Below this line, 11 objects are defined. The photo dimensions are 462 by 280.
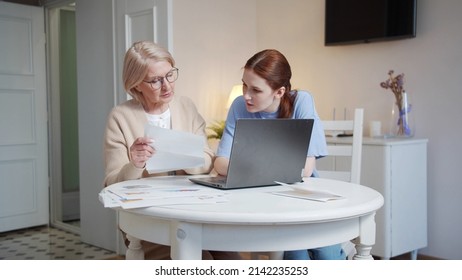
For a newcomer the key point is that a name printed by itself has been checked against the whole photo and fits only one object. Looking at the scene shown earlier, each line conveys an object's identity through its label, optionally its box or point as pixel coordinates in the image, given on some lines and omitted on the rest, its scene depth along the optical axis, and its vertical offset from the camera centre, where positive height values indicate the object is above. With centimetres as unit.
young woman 179 -1
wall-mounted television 303 +48
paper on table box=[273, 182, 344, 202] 137 -26
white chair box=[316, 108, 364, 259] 207 -21
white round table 119 -30
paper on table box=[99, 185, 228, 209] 129 -26
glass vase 305 -11
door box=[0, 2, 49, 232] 407 -16
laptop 139 -15
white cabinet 284 -49
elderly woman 185 -5
